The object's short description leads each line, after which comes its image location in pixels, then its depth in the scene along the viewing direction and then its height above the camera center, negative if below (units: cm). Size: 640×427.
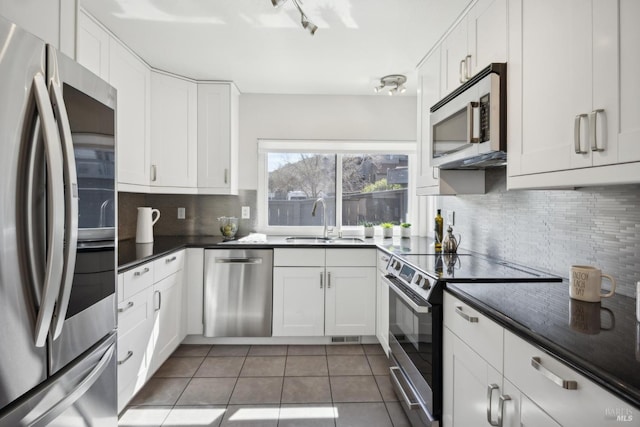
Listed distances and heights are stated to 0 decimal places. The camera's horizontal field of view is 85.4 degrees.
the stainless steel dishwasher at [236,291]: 299 -68
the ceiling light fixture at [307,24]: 184 +102
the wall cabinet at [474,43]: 165 +93
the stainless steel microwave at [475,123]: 160 +47
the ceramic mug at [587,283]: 125 -26
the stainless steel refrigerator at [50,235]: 86 -6
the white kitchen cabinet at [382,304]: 268 -74
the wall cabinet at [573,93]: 98 +41
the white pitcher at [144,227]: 299 -13
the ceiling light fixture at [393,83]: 309 +119
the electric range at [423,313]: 160 -53
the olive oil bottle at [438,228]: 279 -12
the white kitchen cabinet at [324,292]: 303 -70
